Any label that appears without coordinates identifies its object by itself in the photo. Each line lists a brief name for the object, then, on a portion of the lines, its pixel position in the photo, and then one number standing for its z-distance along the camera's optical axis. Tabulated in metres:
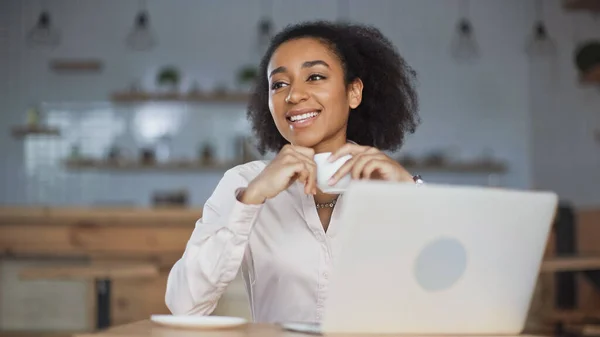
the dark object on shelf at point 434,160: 6.91
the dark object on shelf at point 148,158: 6.79
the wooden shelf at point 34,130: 6.91
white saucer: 1.09
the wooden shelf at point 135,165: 6.81
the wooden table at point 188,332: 1.02
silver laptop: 0.92
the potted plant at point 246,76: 6.75
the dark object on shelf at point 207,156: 6.82
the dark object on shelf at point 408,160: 6.59
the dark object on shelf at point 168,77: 6.79
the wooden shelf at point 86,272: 3.19
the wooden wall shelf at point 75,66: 6.95
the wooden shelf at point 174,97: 6.84
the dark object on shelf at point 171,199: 6.11
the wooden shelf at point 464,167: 6.91
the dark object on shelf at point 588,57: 5.31
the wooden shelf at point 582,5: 5.71
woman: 1.38
